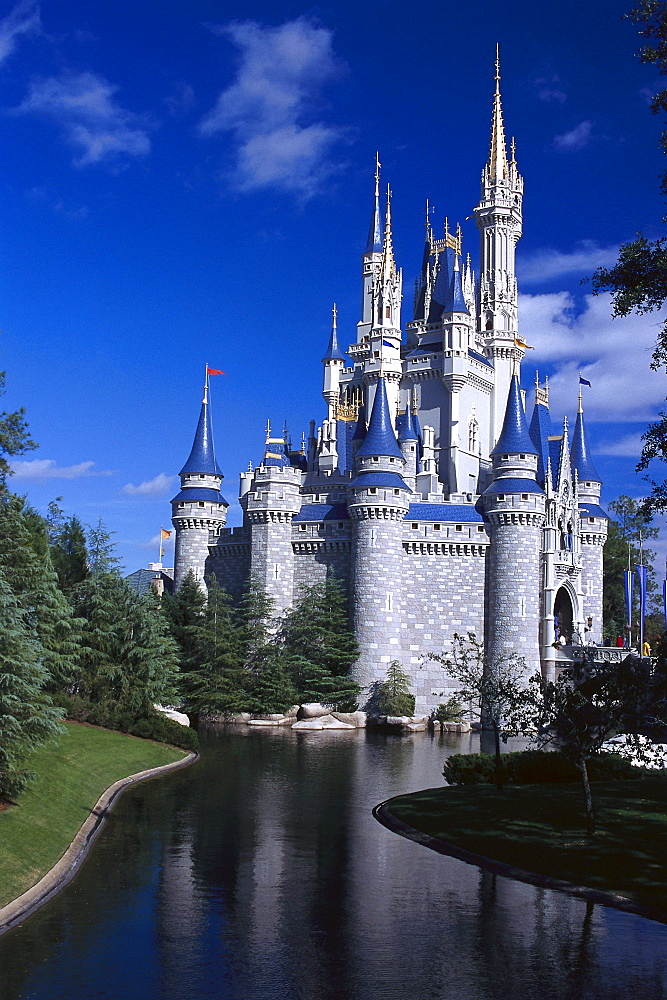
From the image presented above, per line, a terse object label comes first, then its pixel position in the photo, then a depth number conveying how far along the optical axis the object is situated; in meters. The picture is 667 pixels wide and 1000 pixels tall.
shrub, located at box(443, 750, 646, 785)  26.28
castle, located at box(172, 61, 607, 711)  48.06
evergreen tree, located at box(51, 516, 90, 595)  38.17
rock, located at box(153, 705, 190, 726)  37.09
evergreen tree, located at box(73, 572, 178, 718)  32.28
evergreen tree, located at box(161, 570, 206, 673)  46.22
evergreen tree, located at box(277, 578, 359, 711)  45.81
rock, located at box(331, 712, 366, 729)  44.88
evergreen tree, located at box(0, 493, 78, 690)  24.61
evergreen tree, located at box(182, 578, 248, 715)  44.47
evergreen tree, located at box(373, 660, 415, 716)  45.12
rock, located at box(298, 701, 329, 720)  45.03
